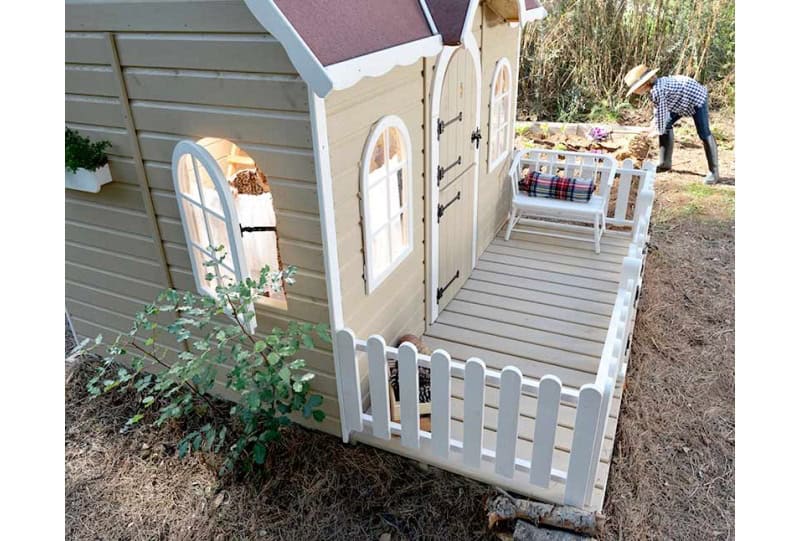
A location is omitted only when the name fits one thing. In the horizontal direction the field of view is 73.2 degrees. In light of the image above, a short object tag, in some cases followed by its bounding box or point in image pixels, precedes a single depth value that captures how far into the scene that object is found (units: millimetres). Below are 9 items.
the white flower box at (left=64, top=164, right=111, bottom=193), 3260
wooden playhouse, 2629
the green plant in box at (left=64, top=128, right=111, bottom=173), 3227
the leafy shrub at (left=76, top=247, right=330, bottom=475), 2846
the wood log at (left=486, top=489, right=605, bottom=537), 2729
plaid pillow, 5617
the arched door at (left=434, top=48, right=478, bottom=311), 4148
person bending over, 7883
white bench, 5625
